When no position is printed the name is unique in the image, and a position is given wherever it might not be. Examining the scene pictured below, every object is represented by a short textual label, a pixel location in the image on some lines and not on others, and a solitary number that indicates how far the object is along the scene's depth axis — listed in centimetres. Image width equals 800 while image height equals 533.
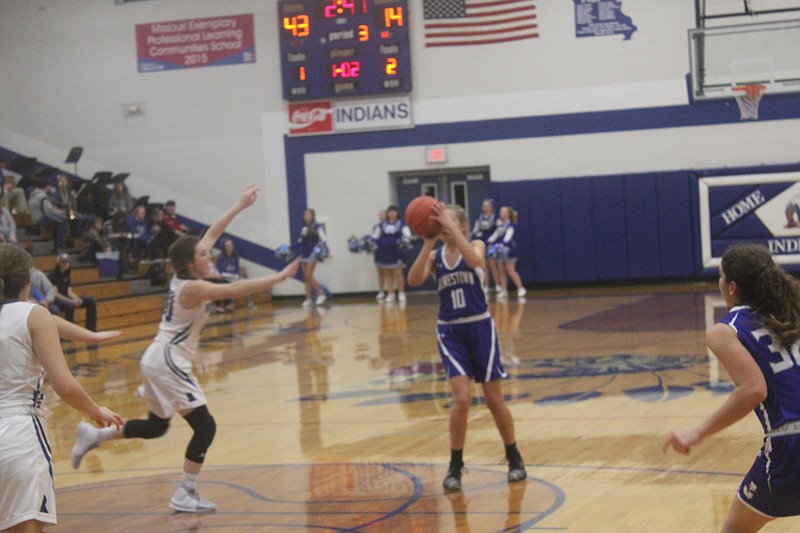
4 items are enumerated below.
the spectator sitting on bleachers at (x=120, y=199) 2156
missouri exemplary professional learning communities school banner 2275
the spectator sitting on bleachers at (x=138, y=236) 2047
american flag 2139
